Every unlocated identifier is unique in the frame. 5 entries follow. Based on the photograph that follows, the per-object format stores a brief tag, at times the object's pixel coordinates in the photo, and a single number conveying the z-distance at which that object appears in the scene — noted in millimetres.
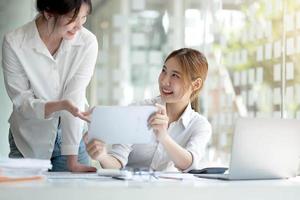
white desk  1974
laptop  2392
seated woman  3122
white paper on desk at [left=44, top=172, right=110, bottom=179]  2400
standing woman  2952
